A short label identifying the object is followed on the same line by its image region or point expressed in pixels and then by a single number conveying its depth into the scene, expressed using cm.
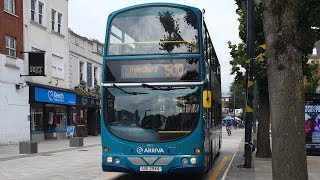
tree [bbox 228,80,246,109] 10069
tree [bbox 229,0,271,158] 1734
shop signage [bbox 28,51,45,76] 2950
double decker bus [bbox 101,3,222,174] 1077
